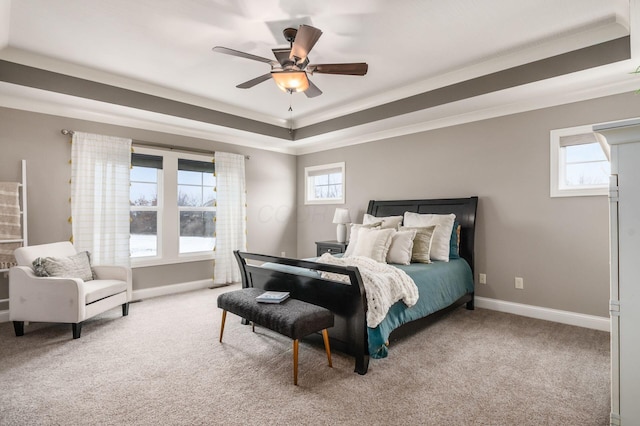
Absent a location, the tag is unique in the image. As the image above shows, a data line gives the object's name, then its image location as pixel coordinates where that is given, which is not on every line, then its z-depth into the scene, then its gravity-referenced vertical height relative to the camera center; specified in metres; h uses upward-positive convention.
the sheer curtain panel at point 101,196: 3.93 +0.19
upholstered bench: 2.25 -0.77
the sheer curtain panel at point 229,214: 5.15 -0.05
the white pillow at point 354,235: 3.97 -0.31
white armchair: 3.03 -0.81
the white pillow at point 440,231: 3.76 -0.25
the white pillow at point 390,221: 4.20 -0.14
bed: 2.41 -0.71
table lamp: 5.15 -0.18
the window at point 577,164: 3.30 +0.47
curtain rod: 3.89 +0.93
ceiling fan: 2.49 +1.20
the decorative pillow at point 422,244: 3.59 -0.38
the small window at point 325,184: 5.73 +0.49
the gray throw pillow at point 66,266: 3.15 -0.55
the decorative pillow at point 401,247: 3.48 -0.40
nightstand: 4.86 -0.55
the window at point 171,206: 4.52 +0.08
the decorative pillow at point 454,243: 3.92 -0.40
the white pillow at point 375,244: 3.48 -0.37
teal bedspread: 2.50 -0.80
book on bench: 2.60 -0.70
